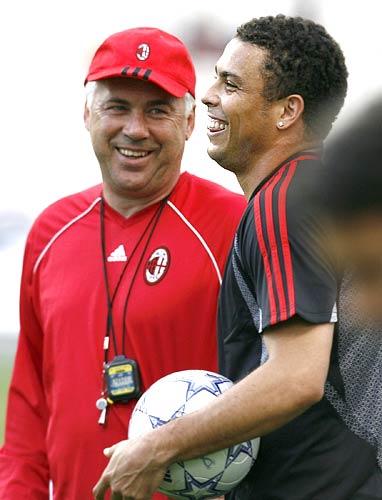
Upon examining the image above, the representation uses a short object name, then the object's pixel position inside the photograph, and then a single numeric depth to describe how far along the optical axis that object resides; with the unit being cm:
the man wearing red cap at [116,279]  899
